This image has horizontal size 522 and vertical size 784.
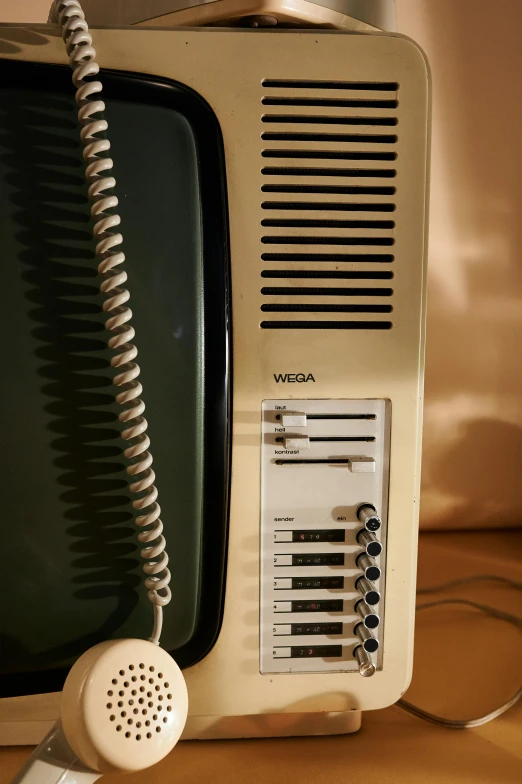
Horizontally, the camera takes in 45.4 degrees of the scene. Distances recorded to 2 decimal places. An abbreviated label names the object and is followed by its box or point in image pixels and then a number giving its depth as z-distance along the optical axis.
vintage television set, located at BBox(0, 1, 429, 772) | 0.51
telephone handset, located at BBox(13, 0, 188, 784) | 0.45
